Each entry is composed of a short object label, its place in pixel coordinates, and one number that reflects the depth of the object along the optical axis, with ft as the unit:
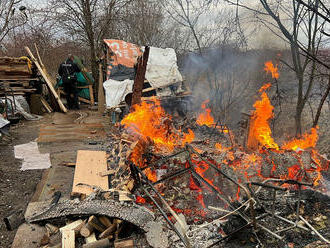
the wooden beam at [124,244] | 11.23
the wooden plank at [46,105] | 39.19
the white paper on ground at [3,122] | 25.85
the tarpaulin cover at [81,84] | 42.57
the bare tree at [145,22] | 49.52
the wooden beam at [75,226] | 11.98
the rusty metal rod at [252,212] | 8.81
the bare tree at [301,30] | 20.32
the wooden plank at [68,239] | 11.27
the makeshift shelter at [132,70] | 32.45
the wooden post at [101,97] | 40.73
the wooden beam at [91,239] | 11.45
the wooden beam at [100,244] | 11.11
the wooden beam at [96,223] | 12.01
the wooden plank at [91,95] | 44.74
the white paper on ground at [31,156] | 20.40
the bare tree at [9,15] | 47.44
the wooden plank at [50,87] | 39.24
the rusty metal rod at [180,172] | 13.93
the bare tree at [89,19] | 43.04
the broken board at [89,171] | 16.48
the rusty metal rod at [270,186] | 9.55
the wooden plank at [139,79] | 27.27
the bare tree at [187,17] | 32.89
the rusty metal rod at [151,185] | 8.33
